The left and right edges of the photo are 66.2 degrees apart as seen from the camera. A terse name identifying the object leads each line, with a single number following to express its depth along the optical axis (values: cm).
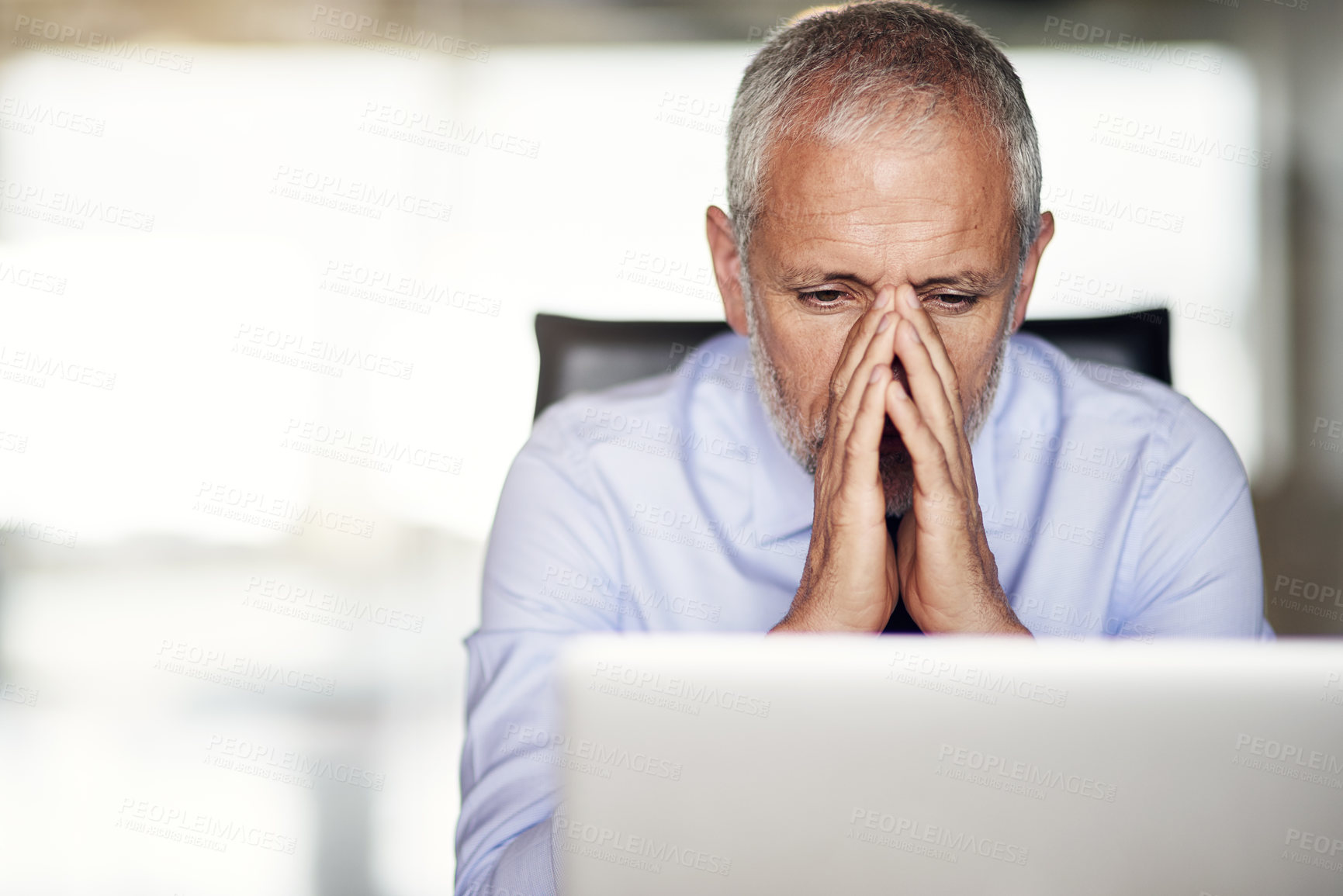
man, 114
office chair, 151
